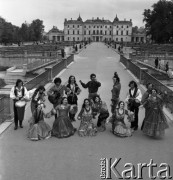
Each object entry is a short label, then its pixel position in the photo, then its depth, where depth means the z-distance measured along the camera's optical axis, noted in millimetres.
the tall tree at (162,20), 70900
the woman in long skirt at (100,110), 8312
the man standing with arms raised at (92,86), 9609
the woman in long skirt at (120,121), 7844
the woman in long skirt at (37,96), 7946
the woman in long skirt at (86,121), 7910
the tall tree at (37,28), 113662
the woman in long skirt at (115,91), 9644
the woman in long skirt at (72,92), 9016
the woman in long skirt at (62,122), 7684
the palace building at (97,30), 149000
